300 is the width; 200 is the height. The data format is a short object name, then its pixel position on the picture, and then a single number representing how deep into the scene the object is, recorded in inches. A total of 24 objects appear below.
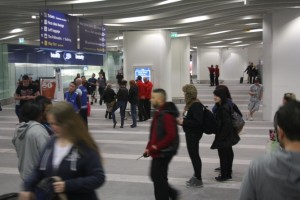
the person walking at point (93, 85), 942.4
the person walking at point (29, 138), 163.8
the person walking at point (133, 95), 601.6
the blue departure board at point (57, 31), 448.5
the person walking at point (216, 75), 1450.3
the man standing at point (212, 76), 1457.9
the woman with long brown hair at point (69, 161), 115.6
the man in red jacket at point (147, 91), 660.1
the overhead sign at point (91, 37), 534.3
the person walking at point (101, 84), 951.6
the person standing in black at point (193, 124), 261.0
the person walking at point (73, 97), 437.1
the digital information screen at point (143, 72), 730.9
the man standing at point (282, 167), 81.2
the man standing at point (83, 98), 457.8
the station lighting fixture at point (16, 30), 811.1
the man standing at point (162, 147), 212.8
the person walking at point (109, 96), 633.2
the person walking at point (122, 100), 577.0
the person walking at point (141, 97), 652.7
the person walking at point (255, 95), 617.3
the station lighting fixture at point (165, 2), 504.0
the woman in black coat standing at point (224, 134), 282.2
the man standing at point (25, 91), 500.1
